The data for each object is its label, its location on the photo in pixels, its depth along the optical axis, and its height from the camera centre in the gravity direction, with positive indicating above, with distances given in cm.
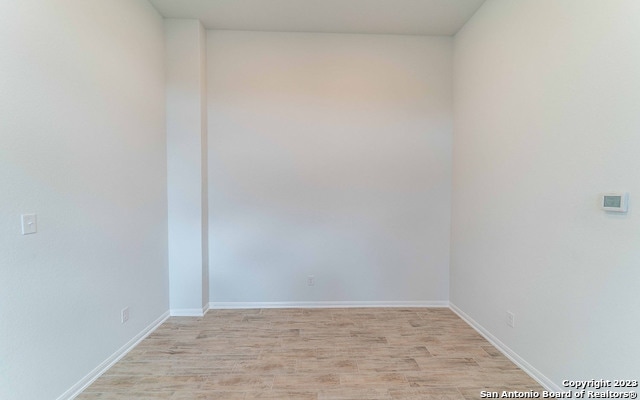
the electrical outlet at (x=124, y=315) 239 -105
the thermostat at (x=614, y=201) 150 -7
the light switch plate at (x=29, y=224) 161 -19
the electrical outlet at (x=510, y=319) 233 -107
